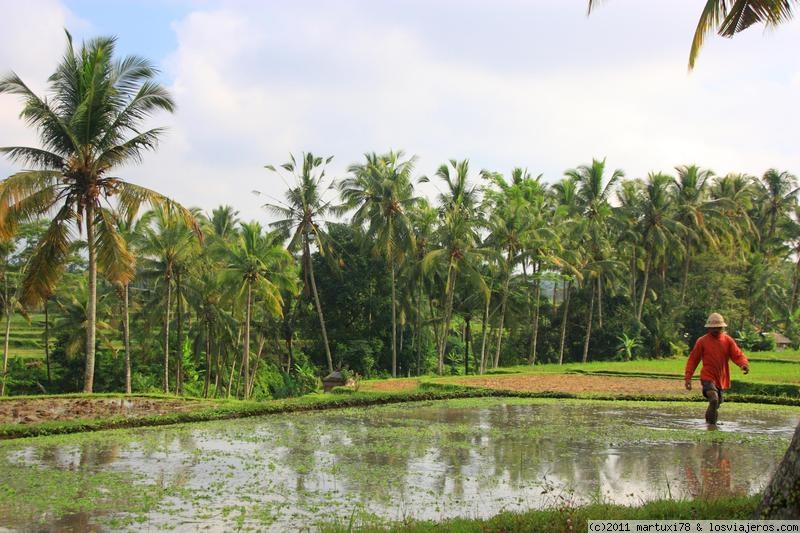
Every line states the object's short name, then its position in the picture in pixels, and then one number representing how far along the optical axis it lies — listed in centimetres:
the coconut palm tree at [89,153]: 1723
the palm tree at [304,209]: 3241
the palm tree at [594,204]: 3850
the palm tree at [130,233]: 2689
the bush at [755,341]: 3578
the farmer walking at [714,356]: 1114
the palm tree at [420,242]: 3444
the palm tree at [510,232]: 3225
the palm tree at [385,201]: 3309
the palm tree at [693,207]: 3934
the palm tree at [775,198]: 4709
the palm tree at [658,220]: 3838
